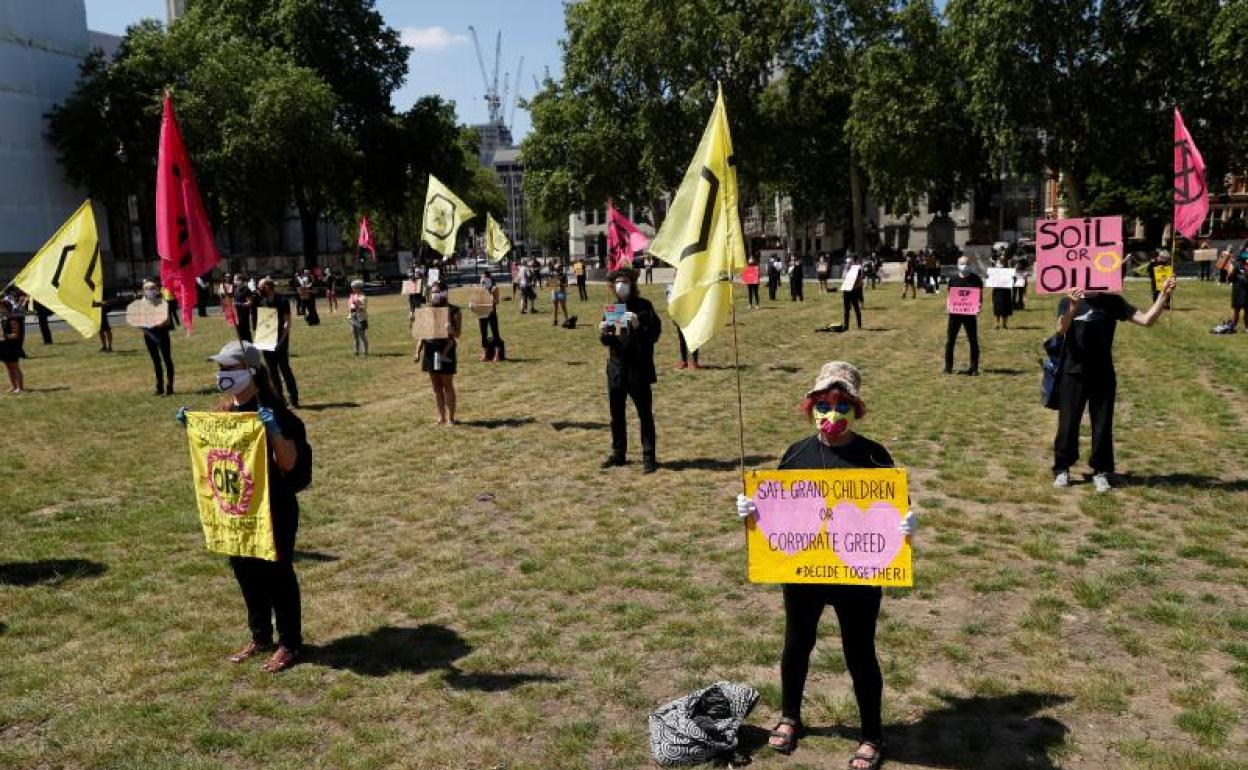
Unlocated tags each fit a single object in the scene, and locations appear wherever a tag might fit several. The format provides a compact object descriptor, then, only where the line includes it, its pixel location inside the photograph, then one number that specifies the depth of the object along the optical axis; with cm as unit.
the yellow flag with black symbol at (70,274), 973
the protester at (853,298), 2398
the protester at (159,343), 1662
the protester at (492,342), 2034
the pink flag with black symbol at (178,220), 760
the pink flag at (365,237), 4534
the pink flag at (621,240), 2955
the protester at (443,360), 1267
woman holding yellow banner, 559
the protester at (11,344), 1775
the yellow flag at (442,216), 2414
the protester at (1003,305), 2358
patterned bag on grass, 462
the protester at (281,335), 1476
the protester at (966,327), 1614
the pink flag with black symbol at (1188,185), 1627
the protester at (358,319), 2248
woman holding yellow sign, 452
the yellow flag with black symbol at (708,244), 598
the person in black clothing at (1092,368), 877
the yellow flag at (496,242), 3109
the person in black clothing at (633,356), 1021
